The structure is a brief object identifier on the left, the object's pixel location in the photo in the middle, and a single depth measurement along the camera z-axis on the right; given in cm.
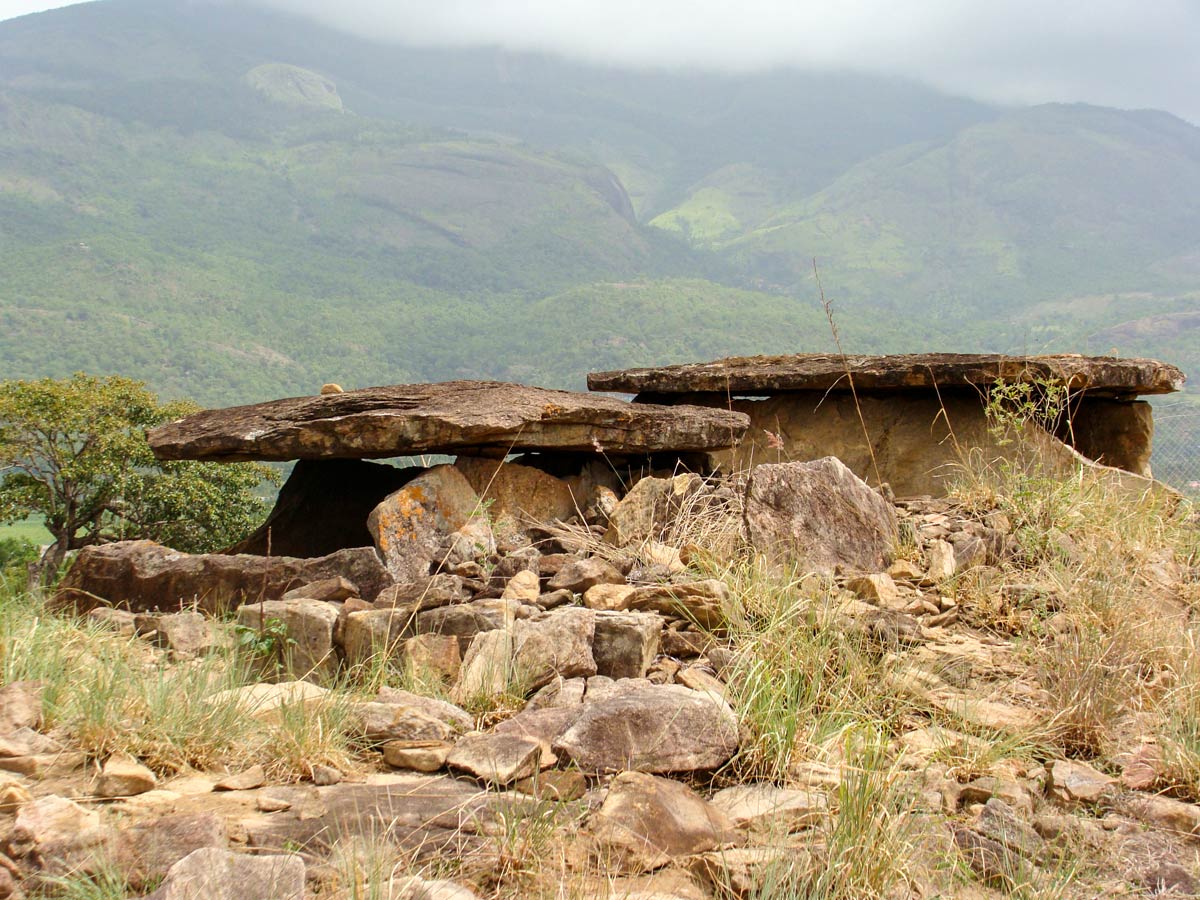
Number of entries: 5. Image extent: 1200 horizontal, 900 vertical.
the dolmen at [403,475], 591
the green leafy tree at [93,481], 1770
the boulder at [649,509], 632
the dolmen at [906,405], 812
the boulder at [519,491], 698
